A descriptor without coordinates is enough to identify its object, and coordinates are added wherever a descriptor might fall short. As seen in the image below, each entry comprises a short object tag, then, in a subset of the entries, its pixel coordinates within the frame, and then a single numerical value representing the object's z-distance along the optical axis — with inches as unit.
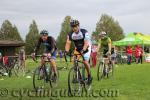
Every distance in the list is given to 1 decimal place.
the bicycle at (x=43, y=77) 513.0
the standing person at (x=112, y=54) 747.2
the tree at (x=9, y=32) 3868.1
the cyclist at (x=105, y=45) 656.4
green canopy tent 1834.5
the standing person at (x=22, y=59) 1009.7
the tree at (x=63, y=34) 3757.4
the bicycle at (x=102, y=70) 668.7
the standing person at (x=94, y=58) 1273.6
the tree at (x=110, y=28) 3661.4
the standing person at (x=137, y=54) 1582.4
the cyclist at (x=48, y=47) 518.3
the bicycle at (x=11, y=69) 962.1
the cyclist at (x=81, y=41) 475.6
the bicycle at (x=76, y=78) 458.9
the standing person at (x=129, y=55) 1571.2
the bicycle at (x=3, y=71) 955.1
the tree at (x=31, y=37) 3757.4
